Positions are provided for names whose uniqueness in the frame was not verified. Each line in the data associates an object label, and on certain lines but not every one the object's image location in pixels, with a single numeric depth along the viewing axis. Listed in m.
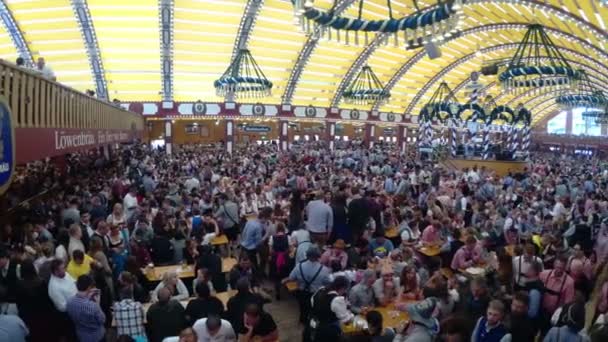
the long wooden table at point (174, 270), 6.20
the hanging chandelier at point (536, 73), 18.19
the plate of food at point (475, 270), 5.99
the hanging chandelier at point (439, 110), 27.77
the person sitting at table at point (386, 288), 5.23
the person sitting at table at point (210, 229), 7.48
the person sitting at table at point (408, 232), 7.82
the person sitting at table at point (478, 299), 4.61
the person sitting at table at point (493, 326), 3.82
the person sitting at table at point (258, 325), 4.03
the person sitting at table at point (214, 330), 3.85
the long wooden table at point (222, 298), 5.13
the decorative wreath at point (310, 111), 35.28
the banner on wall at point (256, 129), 38.88
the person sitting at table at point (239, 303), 4.49
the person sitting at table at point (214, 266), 5.63
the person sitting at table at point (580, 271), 5.50
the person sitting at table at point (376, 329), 4.00
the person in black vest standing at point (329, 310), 4.48
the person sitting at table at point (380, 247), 6.63
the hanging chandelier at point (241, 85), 20.83
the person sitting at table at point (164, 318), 4.36
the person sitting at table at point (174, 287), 5.02
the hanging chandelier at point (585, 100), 29.23
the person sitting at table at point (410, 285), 5.45
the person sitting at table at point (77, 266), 5.15
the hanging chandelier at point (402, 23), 8.27
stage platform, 22.33
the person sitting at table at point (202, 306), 4.44
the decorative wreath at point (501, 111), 24.88
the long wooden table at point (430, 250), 7.17
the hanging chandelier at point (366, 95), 26.69
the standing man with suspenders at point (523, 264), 5.25
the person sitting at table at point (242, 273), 5.26
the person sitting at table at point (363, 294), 5.16
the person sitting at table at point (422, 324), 3.75
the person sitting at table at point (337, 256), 6.00
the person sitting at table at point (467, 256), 6.36
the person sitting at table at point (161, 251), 6.85
